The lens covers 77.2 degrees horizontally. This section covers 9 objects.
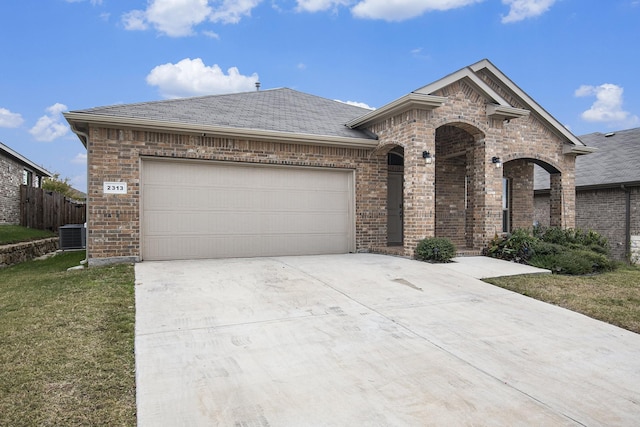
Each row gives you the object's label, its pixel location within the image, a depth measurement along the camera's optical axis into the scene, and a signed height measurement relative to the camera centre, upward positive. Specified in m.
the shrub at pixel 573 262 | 8.21 -1.02
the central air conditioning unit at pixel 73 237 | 13.15 -0.71
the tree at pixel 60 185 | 29.66 +2.32
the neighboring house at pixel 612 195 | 13.05 +0.66
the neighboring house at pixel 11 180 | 17.70 +1.73
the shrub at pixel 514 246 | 8.97 -0.75
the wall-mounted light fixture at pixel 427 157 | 8.85 +1.27
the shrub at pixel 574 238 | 9.82 -0.62
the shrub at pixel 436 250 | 8.55 -0.77
